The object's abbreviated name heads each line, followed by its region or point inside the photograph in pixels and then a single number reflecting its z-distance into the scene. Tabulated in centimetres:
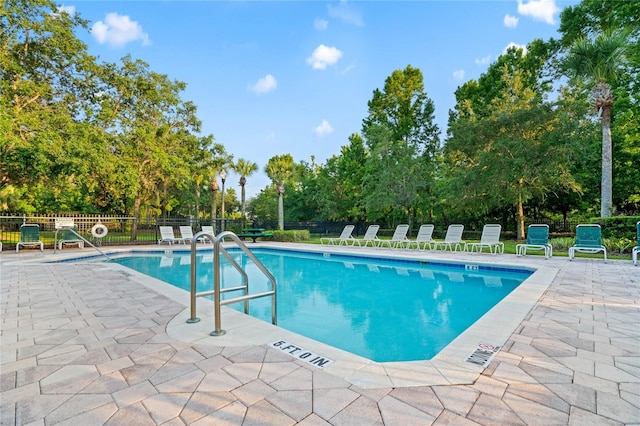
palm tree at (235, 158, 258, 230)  2603
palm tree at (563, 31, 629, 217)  1088
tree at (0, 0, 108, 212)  1052
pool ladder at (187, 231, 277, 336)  288
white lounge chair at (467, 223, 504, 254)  1032
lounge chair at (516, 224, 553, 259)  923
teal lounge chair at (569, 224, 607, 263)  818
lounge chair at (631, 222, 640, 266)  700
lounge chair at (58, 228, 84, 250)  1173
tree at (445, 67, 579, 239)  1330
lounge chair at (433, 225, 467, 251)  1133
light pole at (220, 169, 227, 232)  2208
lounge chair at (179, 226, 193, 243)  1450
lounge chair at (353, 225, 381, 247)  1322
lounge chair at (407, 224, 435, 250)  1184
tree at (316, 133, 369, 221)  2402
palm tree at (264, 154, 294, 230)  2523
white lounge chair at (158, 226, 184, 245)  1371
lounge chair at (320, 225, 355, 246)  1440
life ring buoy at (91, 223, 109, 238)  1198
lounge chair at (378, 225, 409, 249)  1273
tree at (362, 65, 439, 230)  1875
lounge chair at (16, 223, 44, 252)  1105
